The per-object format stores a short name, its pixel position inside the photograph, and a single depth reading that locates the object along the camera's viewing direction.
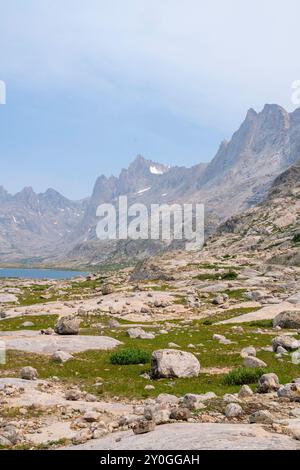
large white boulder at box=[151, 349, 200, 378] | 22.17
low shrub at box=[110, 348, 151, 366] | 25.58
